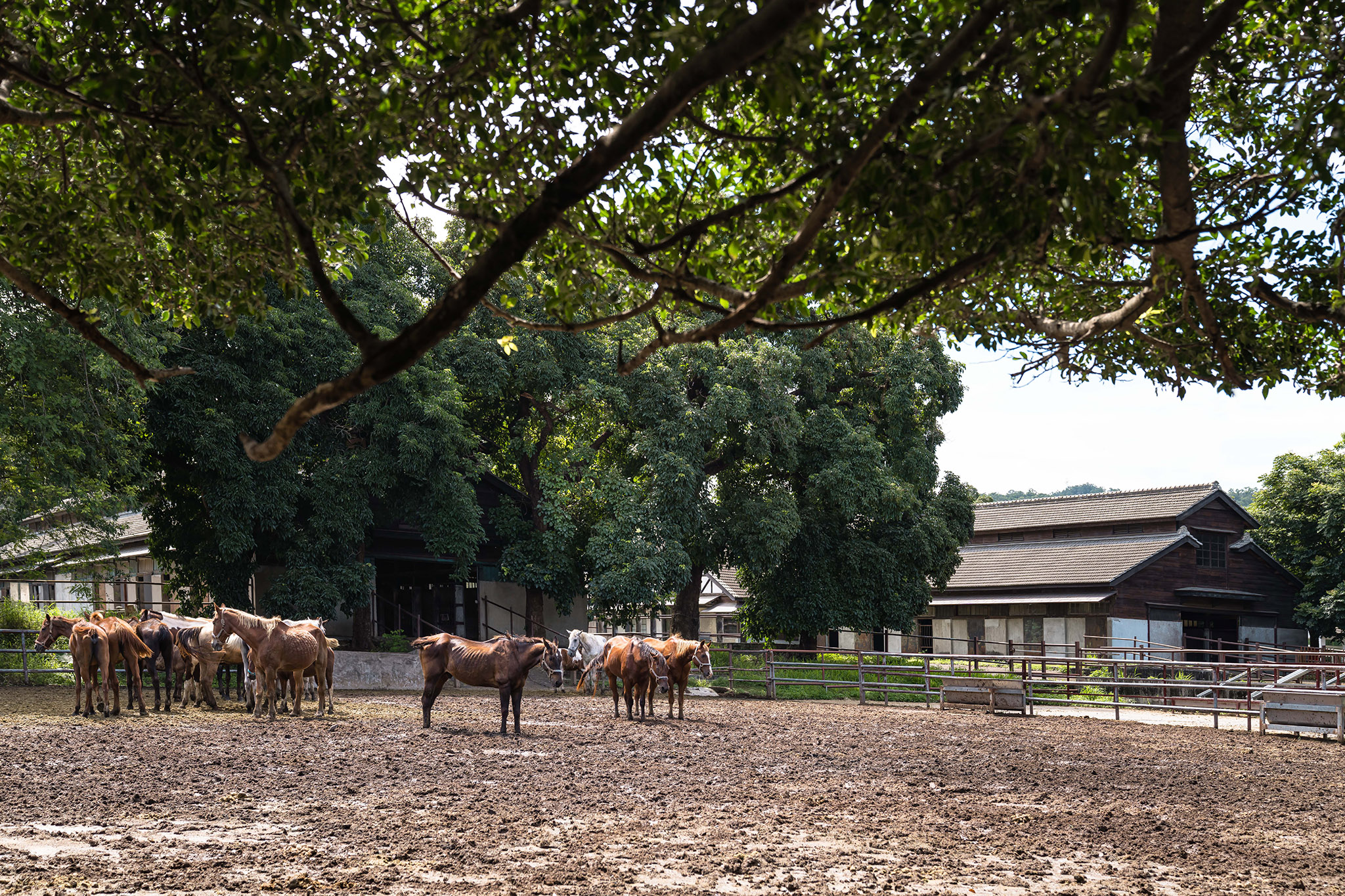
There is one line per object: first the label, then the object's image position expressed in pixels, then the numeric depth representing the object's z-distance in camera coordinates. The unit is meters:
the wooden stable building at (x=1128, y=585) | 35.19
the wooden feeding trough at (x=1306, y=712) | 17.11
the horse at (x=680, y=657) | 19.11
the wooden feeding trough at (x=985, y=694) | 22.05
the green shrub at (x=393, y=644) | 28.28
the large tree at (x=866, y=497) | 28.02
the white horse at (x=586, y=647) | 24.16
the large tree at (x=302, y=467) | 23.52
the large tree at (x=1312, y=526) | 37.31
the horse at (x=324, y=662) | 17.58
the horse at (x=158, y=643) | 18.47
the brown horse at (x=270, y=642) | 16.47
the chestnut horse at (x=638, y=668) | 18.59
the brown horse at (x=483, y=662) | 15.73
